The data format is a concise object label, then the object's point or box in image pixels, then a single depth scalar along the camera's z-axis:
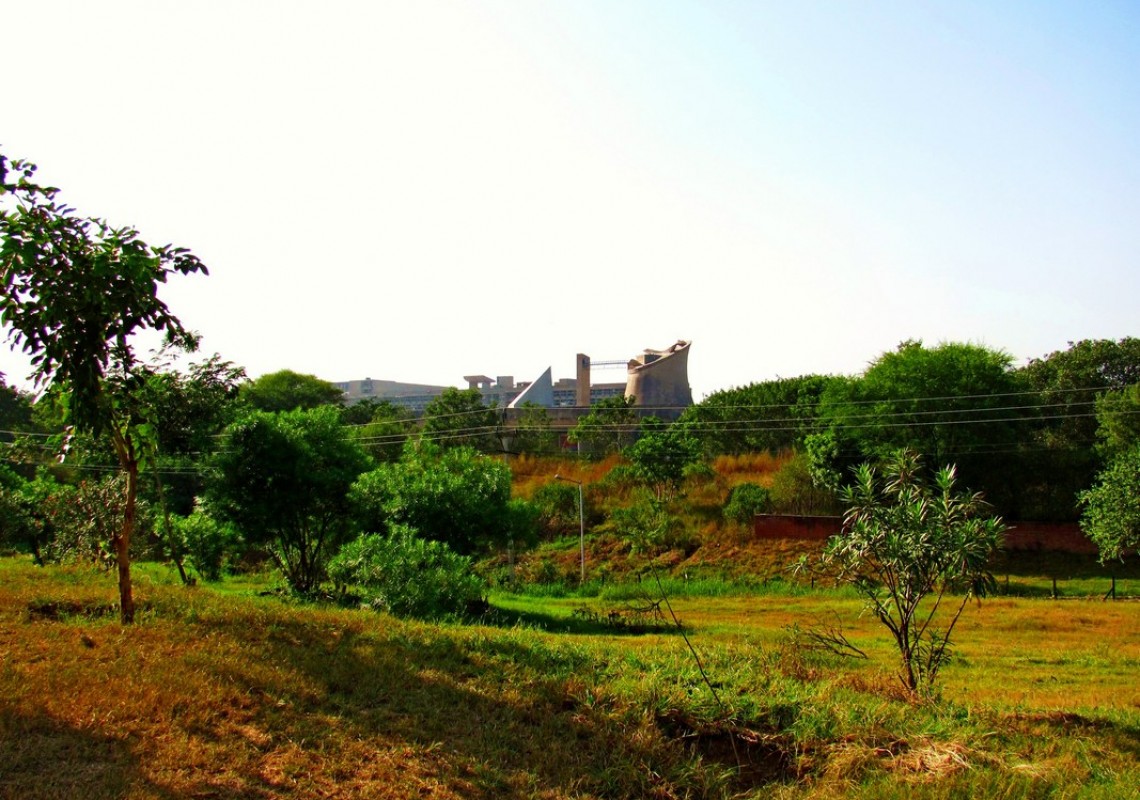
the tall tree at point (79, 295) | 7.16
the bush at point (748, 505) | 36.81
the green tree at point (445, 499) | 21.28
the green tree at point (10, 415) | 47.15
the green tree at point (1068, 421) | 35.34
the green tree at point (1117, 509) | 26.59
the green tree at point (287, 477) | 18.16
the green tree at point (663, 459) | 39.84
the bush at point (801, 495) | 36.62
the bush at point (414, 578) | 12.48
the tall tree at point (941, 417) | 35.38
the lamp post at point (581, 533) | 34.39
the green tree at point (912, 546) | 8.05
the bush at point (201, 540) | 22.42
